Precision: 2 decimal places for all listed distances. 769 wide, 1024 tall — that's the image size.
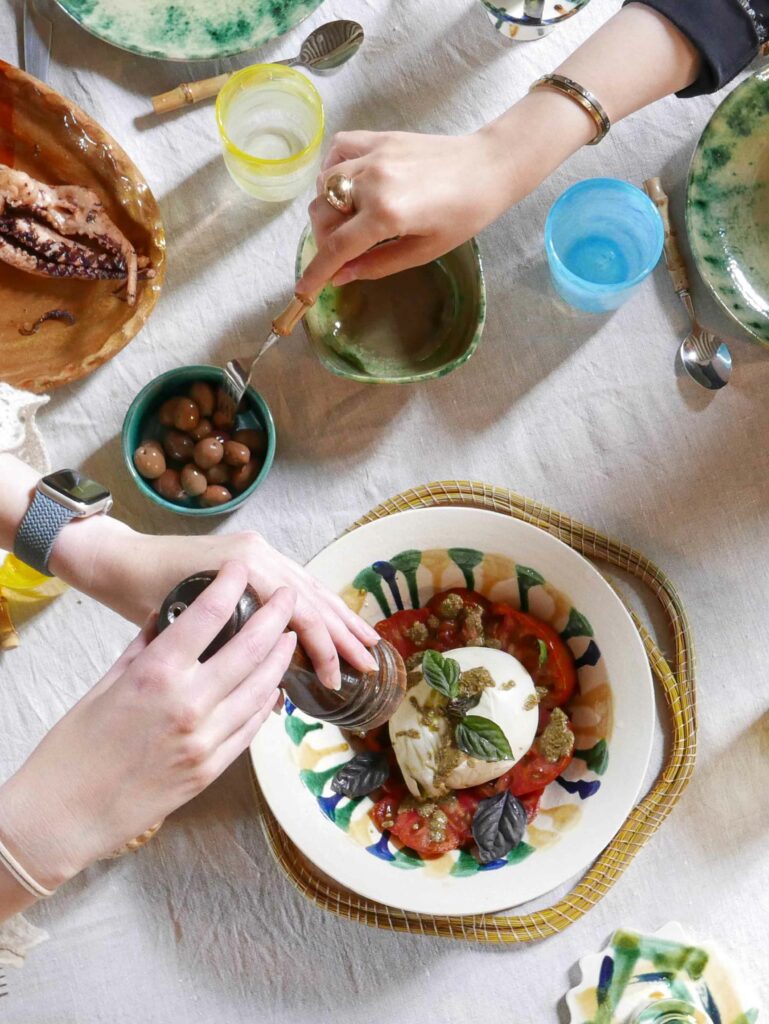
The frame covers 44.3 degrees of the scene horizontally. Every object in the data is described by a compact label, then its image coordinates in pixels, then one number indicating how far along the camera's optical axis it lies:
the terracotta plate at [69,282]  0.93
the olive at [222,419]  0.96
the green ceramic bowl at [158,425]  0.93
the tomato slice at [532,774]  0.89
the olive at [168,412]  0.96
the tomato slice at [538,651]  0.90
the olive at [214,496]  0.94
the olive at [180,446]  0.95
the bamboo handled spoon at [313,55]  1.00
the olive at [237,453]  0.94
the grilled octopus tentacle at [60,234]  0.91
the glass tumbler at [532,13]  1.00
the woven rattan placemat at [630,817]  0.90
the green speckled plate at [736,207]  0.95
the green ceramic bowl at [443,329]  0.92
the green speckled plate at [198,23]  0.98
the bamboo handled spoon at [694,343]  1.00
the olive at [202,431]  0.95
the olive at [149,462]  0.93
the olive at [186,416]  0.95
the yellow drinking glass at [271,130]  0.95
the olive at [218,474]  0.95
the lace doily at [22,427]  0.93
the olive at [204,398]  0.96
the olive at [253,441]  0.96
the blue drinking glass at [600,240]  0.96
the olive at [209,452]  0.94
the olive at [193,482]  0.93
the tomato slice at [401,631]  0.93
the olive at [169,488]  0.94
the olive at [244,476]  0.95
